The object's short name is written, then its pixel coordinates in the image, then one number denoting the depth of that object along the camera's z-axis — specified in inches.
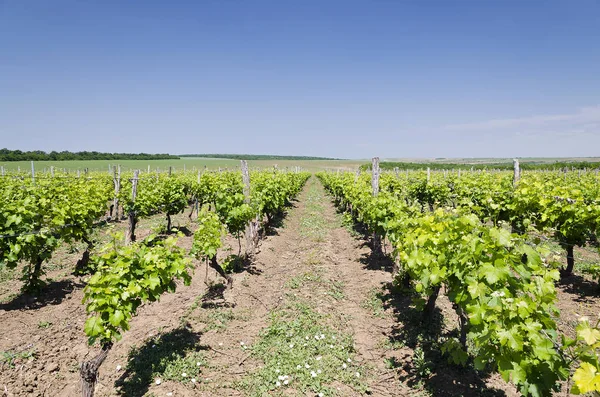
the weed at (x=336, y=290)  288.9
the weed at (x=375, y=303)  259.5
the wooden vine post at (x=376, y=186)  393.4
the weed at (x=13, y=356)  189.1
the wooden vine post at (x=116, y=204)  500.4
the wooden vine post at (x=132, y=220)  406.1
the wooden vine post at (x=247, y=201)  384.8
